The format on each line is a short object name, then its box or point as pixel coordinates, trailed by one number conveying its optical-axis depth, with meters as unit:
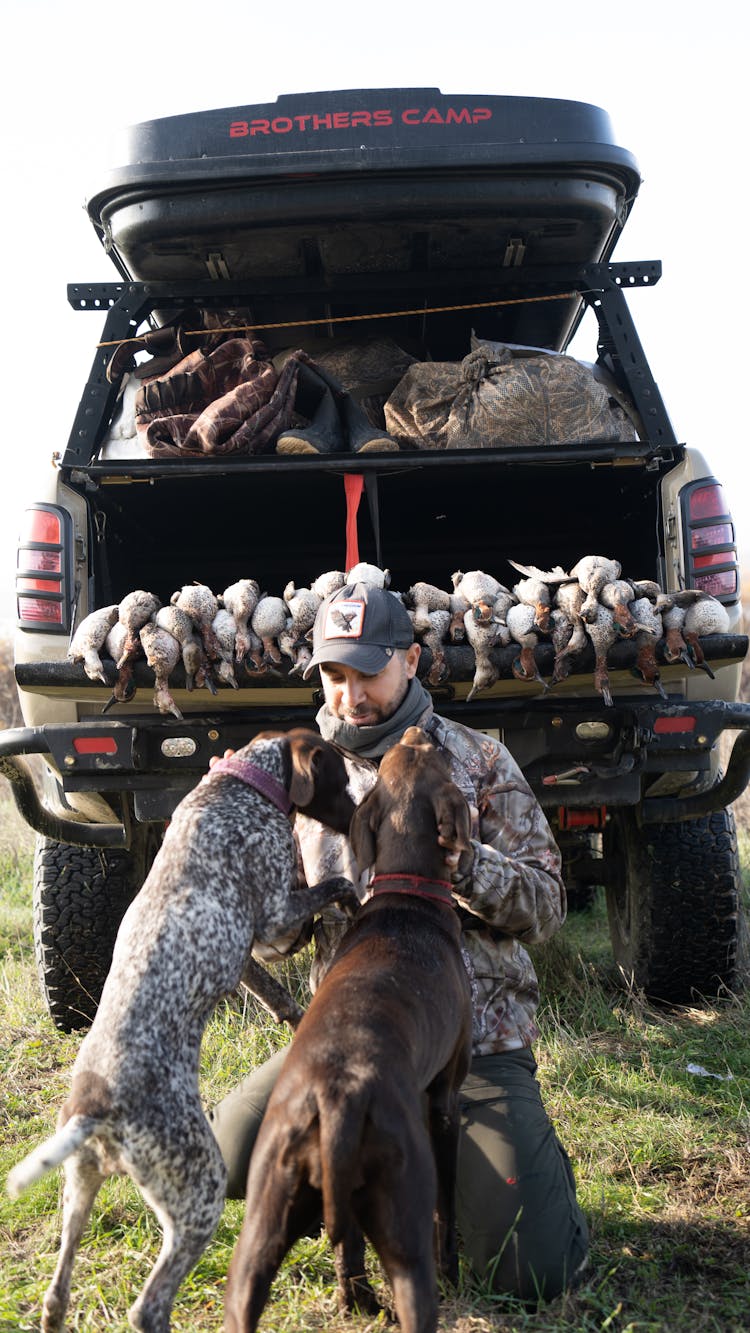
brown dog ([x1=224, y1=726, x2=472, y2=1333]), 2.38
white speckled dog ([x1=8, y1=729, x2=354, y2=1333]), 2.60
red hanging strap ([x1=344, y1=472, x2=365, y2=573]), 4.51
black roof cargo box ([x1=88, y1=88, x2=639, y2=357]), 4.57
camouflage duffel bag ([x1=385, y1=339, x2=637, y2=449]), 4.77
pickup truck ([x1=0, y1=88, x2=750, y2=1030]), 4.22
